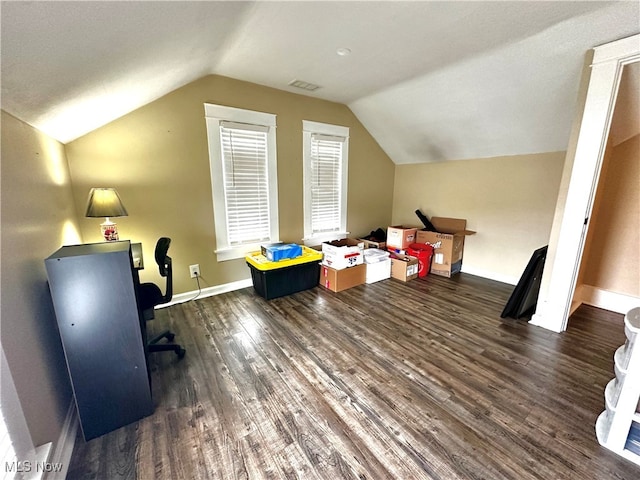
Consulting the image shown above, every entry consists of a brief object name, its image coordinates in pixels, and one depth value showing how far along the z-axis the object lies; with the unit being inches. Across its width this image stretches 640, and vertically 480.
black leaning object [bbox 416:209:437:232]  160.9
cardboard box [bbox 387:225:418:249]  152.6
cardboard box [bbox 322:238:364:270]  128.7
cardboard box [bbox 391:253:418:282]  141.3
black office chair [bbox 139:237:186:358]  76.1
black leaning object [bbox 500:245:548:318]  100.6
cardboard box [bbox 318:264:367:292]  128.1
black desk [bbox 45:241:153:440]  50.8
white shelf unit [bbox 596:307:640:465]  47.2
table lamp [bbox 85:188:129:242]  80.4
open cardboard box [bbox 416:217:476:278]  146.6
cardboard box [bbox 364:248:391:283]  138.8
